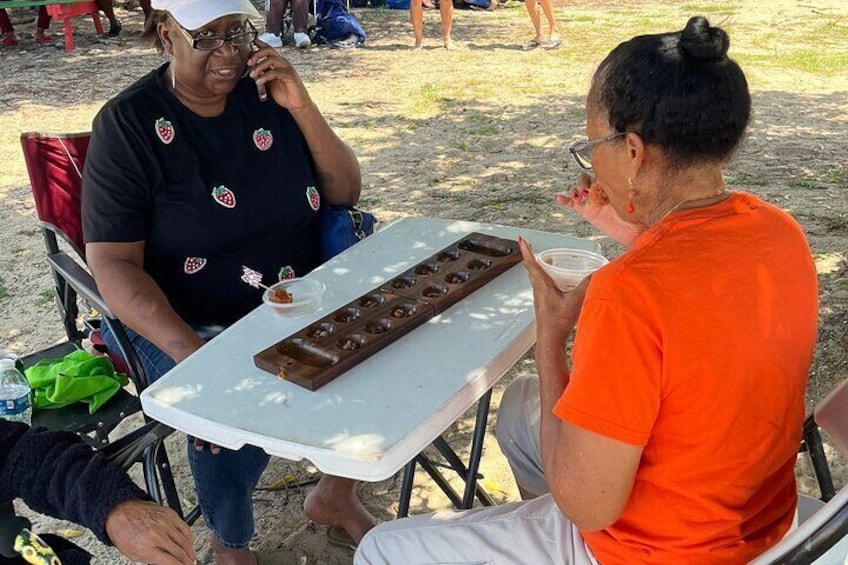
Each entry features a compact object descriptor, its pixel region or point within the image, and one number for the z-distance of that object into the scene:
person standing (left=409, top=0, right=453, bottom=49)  9.67
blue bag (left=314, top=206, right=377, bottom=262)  2.66
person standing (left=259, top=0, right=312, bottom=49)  10.01
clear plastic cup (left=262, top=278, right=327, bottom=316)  2.00
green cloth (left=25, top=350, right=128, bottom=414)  2.27
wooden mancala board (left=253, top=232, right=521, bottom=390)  1.73
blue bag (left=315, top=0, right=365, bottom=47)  10.16
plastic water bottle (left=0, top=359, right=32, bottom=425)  2.16
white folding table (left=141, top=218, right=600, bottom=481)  1.52
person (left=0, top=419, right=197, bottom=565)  1.52
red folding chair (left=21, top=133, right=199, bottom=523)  2.24
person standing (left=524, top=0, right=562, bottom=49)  9.52
